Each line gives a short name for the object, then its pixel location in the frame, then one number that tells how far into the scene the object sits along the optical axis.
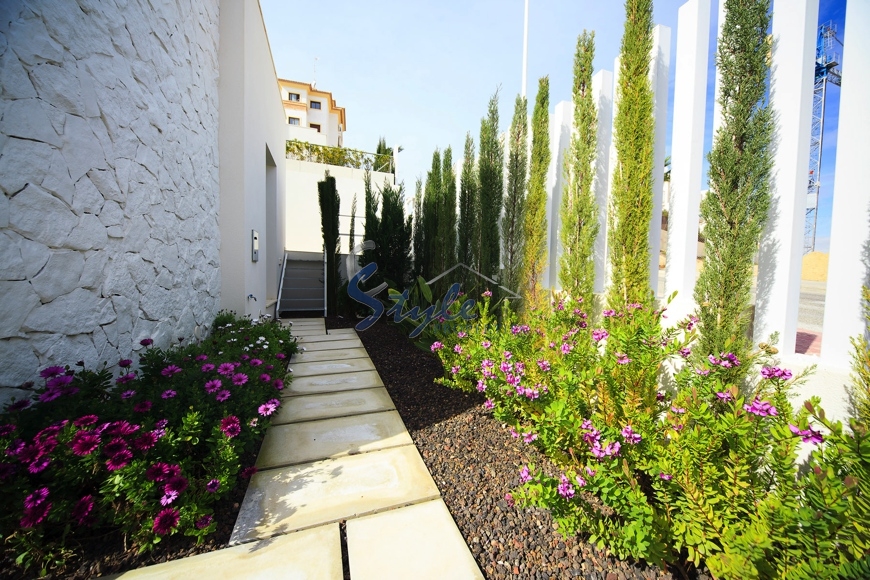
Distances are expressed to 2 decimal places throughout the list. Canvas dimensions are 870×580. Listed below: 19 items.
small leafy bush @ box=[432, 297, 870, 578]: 0.90
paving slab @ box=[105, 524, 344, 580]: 1.28
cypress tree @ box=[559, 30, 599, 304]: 3.36
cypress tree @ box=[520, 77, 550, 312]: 4.07
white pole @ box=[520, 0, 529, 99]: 5.89
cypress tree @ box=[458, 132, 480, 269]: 5.68
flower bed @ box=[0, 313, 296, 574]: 1.22
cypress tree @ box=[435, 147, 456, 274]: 6.14
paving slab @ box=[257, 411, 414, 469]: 2.07
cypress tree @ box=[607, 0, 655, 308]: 2.72
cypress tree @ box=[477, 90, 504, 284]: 5.01
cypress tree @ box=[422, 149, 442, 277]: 6.73
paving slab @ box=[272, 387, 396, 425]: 2.56
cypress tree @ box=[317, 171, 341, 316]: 6.24
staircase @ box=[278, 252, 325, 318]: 6.90
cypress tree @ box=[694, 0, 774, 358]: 2.03
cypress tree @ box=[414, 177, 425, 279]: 7.36
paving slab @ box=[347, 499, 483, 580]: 1.30
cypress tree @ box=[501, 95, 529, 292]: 4.58
